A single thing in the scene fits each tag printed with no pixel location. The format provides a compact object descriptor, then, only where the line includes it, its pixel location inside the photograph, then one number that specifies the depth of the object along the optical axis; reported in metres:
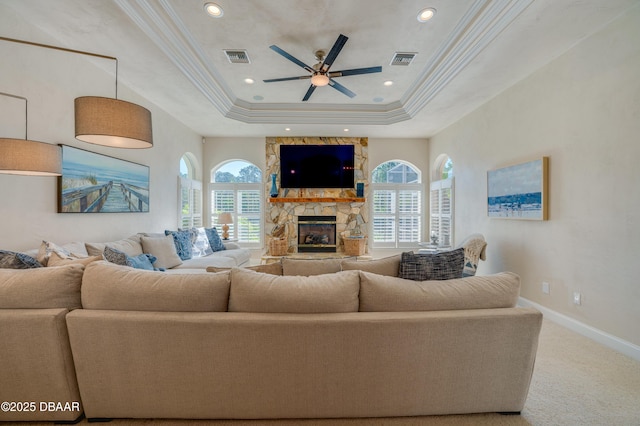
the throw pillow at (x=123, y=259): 2.59
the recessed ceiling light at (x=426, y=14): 2.72
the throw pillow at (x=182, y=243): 4.21
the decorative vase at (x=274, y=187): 6.37
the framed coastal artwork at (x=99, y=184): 2.96
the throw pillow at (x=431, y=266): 1.85
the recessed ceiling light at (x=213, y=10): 2.64
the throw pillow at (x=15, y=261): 1.86
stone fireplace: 6.50
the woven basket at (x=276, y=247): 6.22
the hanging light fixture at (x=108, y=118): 1.52
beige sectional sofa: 1.49
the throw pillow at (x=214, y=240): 5.07
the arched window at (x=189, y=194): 5.56
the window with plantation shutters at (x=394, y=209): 6.69
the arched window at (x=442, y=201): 5.66
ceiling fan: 3.05
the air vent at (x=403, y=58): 3.50
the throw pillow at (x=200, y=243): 4.59
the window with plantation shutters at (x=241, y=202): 6.66
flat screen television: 6.43
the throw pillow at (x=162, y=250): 3.62
